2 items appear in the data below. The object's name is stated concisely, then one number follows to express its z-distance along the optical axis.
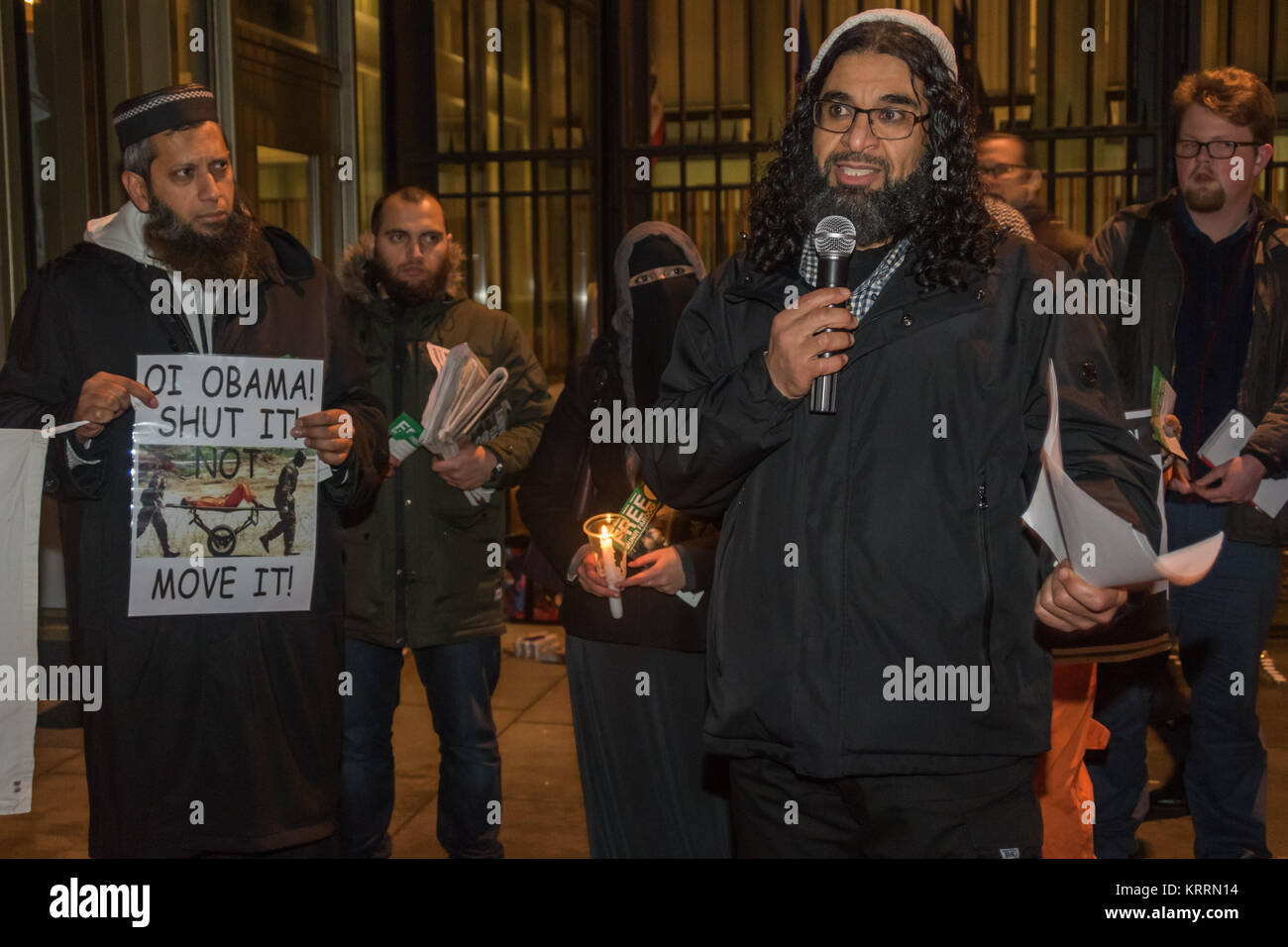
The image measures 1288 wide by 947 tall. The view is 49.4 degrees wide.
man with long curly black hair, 2.47
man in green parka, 4.96
